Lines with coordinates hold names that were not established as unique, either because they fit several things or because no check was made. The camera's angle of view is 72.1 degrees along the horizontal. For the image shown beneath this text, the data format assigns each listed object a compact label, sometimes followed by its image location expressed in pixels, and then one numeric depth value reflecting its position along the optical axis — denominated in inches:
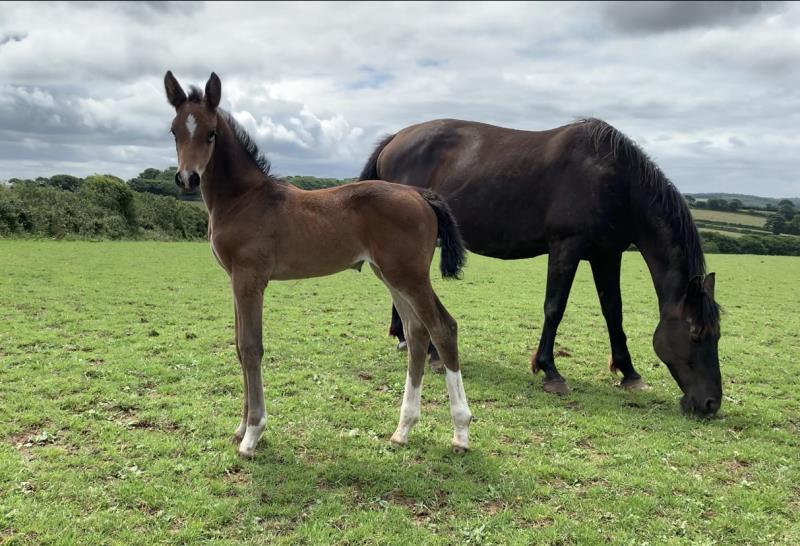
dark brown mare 215.2
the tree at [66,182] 1256.7
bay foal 166.6
